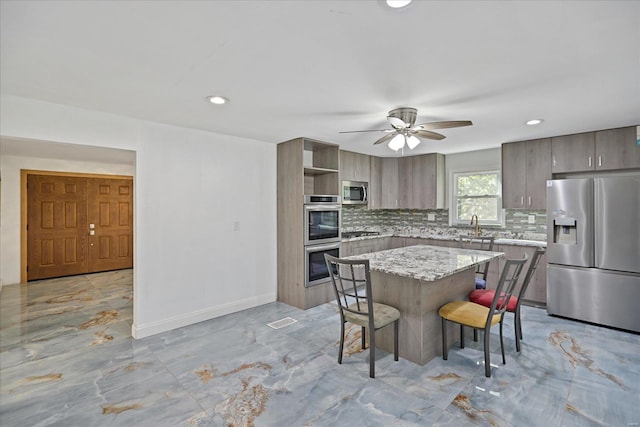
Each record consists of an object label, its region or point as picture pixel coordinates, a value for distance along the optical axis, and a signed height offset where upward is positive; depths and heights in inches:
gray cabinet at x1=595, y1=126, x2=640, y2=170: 144.2 +30.1
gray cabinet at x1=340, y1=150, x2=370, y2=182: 205.6 +32.9
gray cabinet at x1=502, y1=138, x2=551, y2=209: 171.5 +23.0
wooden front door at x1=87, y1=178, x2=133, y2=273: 259.3 -6.3
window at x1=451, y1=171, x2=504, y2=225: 205.9 +11.0
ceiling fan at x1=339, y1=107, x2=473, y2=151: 114.1 +31.6
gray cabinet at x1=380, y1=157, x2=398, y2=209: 235.9 +24.5
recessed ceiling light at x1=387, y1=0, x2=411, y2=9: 57.1 +39.2
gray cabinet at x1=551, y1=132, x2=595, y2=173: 155.9 +31.2
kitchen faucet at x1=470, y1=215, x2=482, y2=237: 207.1 -11.3
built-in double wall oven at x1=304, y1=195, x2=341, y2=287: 167.5 -10.9
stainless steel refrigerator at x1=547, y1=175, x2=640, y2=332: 134.9 -17.4
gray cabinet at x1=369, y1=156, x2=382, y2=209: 226.5 +23.4
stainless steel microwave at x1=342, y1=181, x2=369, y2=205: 207.0 +14.9
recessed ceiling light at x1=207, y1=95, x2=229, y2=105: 106.0 +40.4
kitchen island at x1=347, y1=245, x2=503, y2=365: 104.9 -29.2
